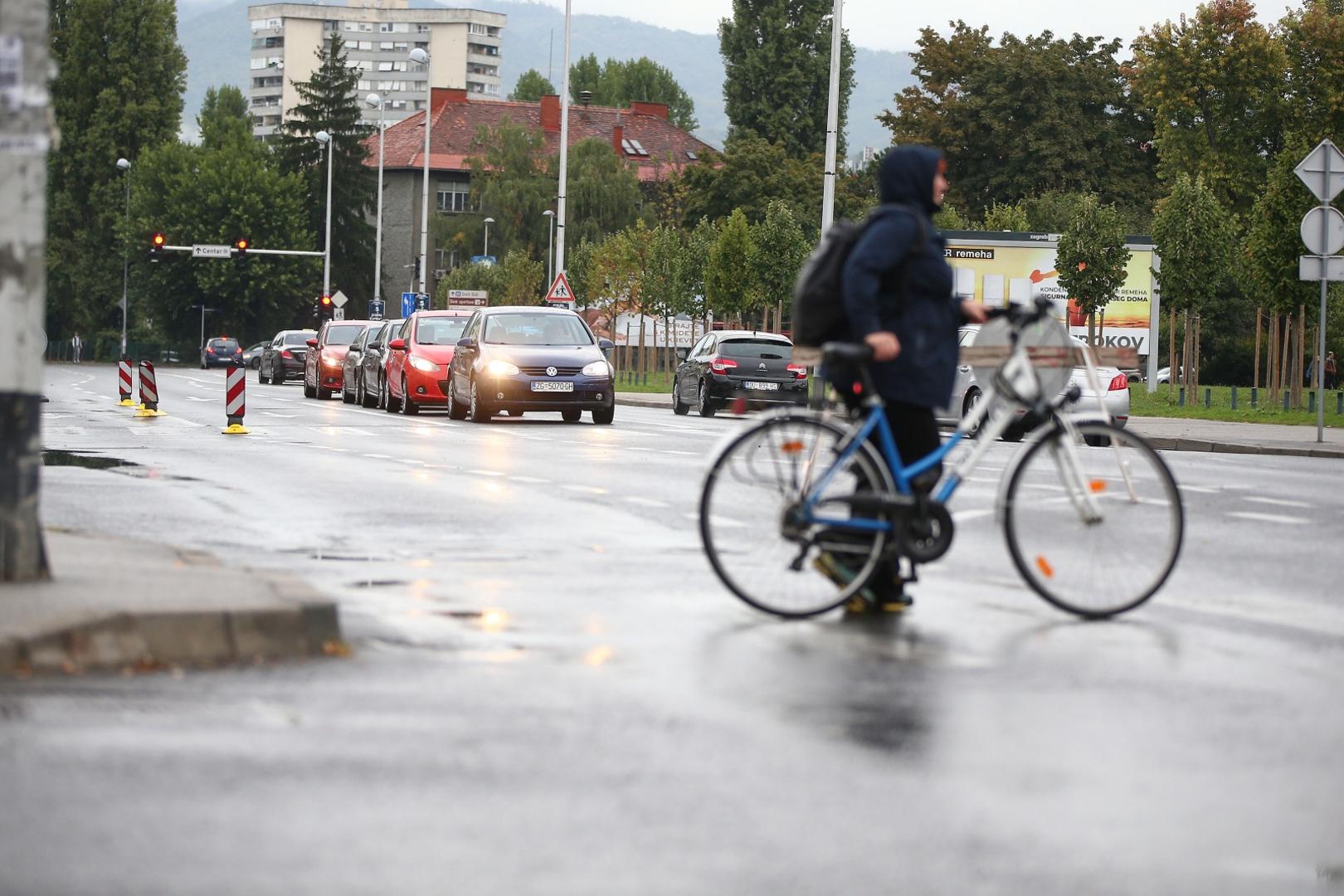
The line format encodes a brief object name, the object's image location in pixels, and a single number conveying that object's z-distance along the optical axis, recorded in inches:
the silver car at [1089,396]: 1175.0
